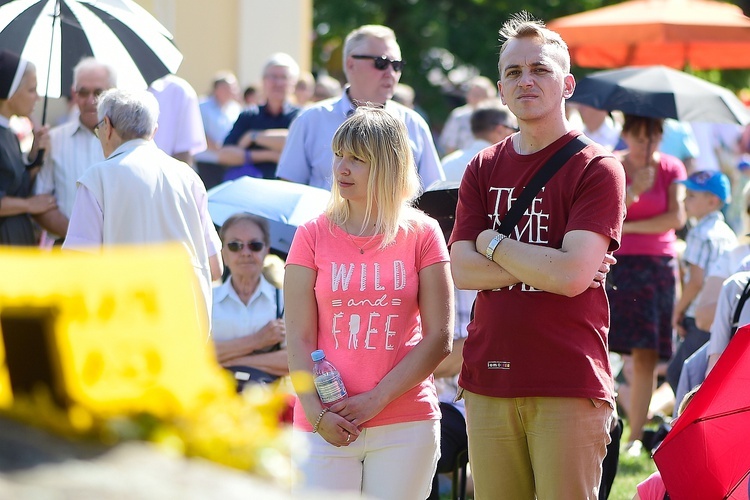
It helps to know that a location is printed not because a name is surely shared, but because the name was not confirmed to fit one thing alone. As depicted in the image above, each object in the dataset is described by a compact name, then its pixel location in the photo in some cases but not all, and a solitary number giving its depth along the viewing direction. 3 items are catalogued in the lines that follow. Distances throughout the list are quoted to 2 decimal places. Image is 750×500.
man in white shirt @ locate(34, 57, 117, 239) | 13.31
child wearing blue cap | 15.28
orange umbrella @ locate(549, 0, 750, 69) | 24.22
